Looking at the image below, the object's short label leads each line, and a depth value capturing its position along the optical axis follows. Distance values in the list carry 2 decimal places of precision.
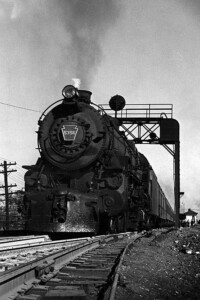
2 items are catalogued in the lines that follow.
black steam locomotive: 10.68
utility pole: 27.92
